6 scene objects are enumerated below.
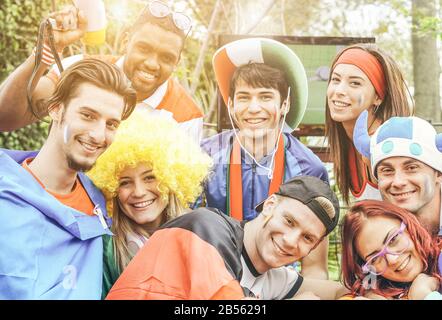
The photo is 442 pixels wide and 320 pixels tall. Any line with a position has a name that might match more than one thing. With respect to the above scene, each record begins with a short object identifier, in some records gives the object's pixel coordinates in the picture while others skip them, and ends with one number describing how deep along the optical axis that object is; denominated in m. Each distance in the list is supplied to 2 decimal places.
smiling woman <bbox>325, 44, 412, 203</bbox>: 3.02
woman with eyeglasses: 3.00
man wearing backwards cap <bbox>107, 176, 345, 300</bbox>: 2.85
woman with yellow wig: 2.95
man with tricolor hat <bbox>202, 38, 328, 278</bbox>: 2.99
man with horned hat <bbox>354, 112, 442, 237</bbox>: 2.99
